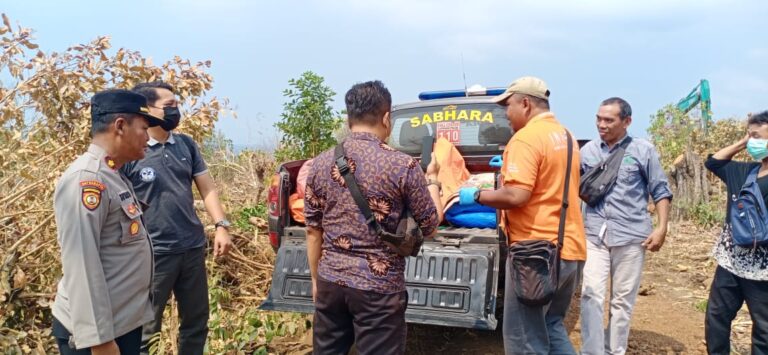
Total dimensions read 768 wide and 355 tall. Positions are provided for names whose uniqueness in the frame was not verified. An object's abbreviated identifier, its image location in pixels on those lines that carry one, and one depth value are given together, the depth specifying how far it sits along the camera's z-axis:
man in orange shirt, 2.59
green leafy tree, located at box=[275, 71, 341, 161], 6.48
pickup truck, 3.34
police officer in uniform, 1.85
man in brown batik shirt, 2.21
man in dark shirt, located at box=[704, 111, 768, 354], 3.27
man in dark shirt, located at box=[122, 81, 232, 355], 3.06
